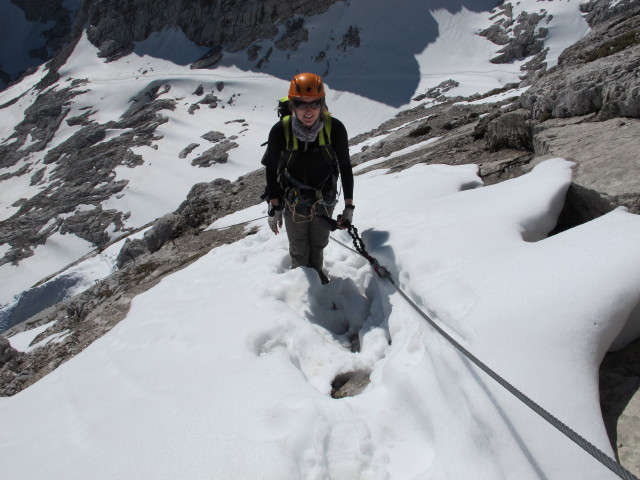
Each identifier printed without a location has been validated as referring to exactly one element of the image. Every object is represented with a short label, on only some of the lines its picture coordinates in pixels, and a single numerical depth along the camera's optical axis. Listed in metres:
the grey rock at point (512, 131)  7.96
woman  4.47
